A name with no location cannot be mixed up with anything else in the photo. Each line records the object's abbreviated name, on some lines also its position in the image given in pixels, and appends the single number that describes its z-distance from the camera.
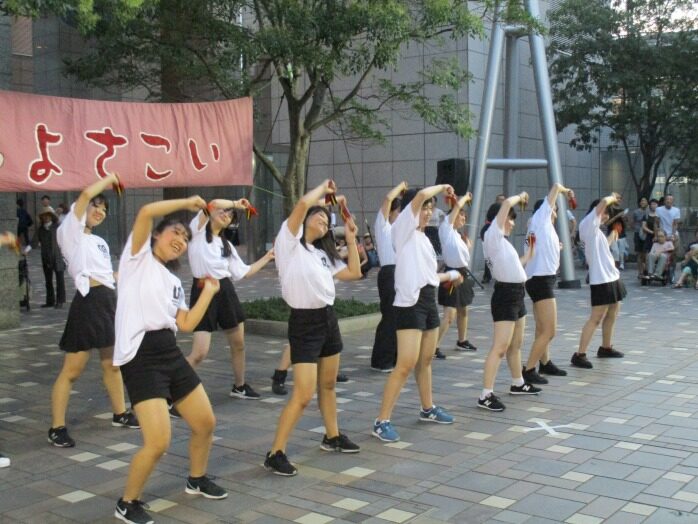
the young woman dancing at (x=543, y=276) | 7.57
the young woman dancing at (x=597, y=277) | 8.42
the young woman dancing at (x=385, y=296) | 7.94
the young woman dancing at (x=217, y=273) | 6.68
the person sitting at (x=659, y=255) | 16.56
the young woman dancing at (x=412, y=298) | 5.74
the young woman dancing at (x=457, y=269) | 8.74
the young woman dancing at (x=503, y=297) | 6.63
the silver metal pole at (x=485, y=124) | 16.59
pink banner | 7.29
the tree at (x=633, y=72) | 20.38
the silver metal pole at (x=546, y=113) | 16.69
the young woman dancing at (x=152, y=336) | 4.19
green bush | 11.03
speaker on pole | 13.58
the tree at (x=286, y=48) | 9.82
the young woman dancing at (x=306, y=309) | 5.01
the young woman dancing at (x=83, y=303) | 5.71
